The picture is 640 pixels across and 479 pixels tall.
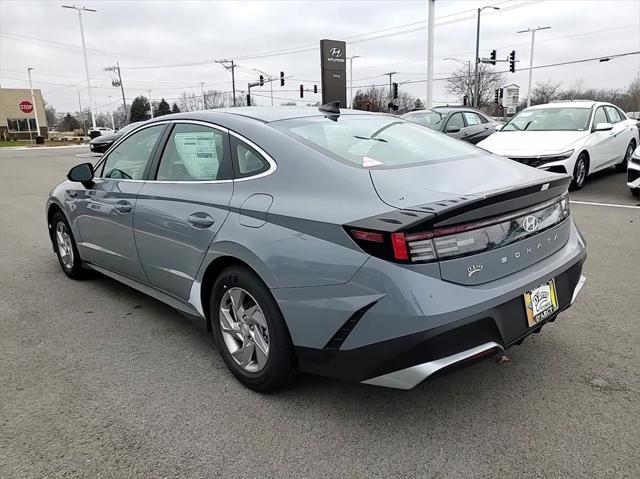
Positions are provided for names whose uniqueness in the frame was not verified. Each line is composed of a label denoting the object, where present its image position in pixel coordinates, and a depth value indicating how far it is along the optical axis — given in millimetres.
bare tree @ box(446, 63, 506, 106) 60250
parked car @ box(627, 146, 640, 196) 8398
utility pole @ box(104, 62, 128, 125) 70812
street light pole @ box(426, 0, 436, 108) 19656
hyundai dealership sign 19625
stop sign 44156
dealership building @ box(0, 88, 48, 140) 66250
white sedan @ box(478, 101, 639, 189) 8914
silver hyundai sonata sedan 2248
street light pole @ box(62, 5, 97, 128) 43666
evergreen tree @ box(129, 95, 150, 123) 82562
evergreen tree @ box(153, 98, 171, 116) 82875
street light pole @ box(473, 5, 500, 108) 36188
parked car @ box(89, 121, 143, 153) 22625
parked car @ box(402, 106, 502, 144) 13023
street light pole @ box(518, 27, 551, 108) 40497
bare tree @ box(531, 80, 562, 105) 62688
